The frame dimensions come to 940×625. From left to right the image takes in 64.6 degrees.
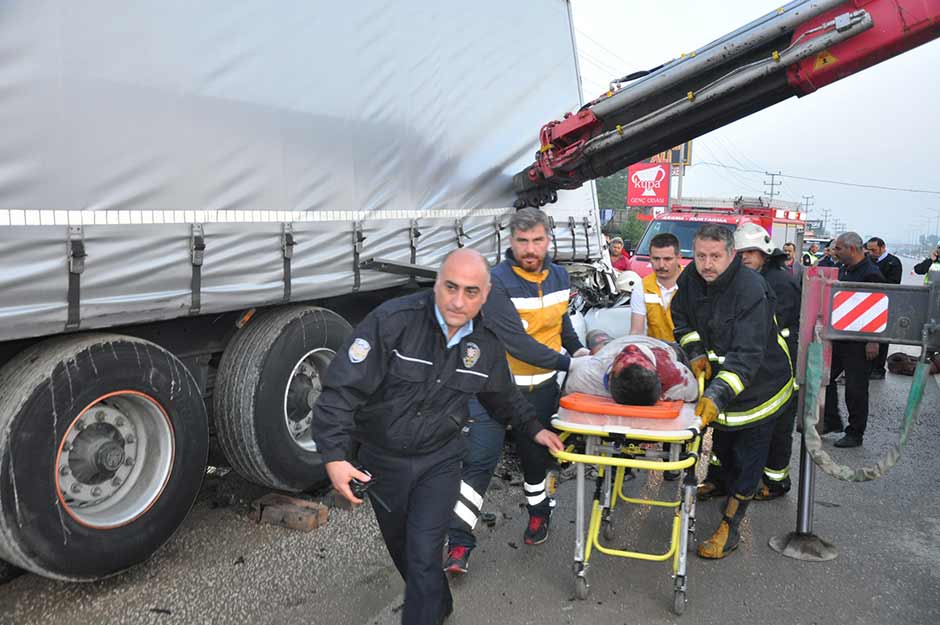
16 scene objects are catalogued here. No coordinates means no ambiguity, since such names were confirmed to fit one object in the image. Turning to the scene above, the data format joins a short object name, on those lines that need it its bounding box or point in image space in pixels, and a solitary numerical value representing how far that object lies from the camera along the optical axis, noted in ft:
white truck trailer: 9.48
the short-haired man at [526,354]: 12.15
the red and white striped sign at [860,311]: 13.21
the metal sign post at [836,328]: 13.08
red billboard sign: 81.46
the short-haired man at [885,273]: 28.48
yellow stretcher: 10.07
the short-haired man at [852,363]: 20.67
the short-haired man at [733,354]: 12.17
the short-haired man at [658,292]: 15.88
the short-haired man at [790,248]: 44.77
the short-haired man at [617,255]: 39.22
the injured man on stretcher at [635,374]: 10.64
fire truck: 38.11
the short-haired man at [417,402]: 8.50
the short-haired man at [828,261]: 38.91
